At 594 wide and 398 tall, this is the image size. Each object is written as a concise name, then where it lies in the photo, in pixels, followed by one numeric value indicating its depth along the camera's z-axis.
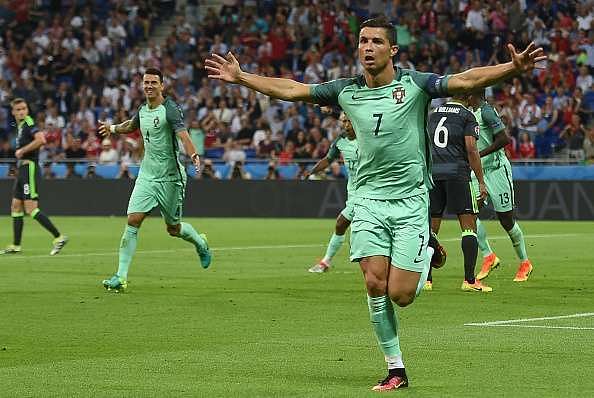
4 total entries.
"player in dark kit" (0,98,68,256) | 22.41
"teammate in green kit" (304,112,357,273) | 18.41
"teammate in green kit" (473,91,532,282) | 16.83
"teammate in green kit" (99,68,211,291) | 16.36
